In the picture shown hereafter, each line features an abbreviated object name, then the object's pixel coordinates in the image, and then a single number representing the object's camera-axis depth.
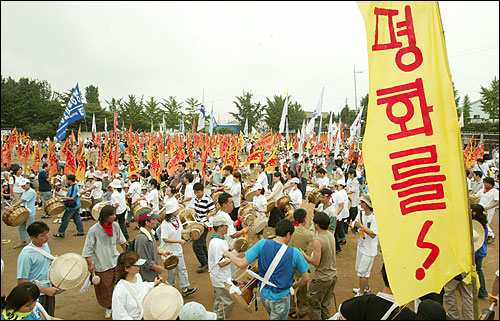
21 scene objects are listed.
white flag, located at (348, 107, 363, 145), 16.92
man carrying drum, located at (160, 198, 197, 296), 5.02
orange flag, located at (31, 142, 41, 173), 12.30
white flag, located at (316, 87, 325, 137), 15.61
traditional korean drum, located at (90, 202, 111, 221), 6.96
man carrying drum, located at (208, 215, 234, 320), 4.14
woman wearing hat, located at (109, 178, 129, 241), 7.23
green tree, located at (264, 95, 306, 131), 54.53
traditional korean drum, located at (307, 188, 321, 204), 7.79
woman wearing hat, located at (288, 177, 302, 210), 7.51
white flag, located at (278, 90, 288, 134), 17.08
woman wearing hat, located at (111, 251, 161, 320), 2.94
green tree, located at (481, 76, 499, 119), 33.84
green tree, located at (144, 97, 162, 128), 47.79
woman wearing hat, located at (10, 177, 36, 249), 7.37
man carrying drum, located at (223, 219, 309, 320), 3.27
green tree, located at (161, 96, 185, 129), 49.59
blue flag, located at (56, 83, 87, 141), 9.77
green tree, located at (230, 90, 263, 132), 55.56
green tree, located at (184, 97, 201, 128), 50.28
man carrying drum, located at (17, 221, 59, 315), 3.46
